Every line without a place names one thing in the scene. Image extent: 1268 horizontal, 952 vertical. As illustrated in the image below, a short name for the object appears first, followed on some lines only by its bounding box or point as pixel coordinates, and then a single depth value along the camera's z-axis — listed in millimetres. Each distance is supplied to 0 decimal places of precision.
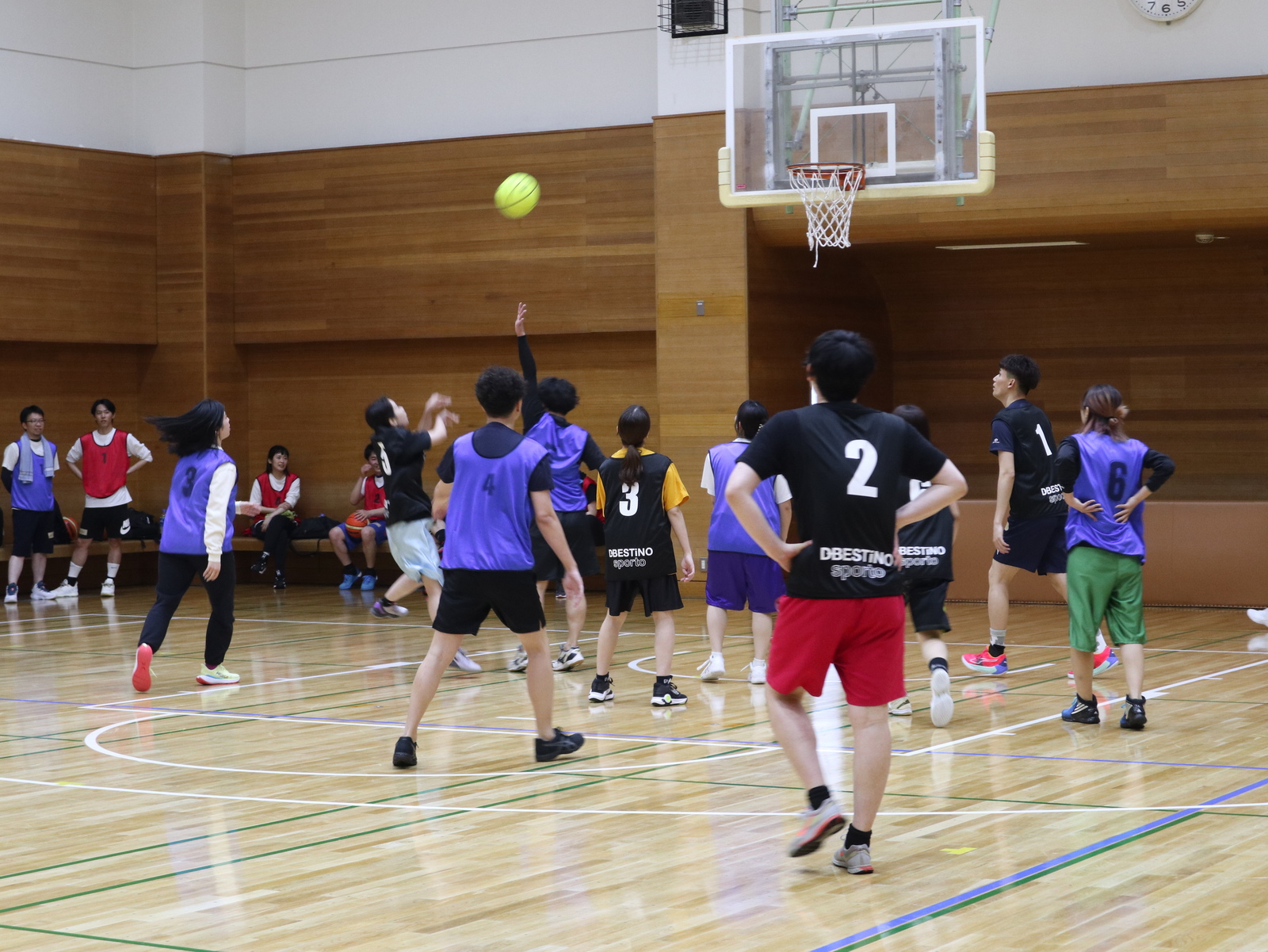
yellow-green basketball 14719
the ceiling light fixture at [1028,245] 15297
